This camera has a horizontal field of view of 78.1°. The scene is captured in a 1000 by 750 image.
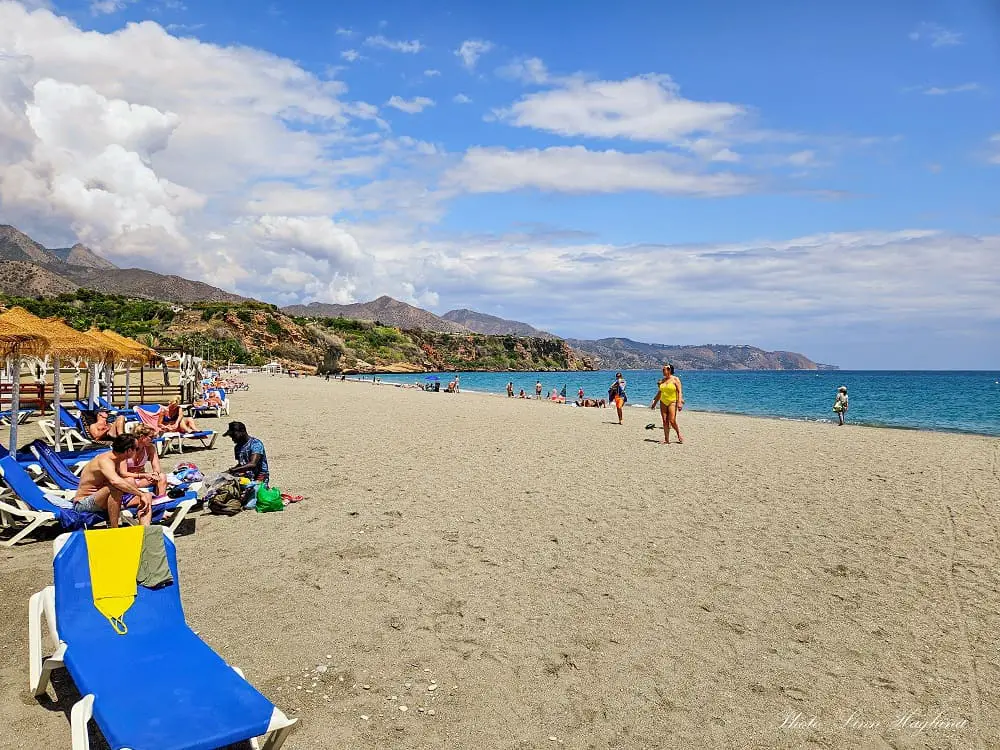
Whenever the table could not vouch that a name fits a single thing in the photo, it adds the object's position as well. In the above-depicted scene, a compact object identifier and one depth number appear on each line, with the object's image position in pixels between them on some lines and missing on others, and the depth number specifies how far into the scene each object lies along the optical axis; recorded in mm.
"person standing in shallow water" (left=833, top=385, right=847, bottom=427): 20944
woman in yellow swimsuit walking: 13617
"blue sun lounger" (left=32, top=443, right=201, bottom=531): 6398
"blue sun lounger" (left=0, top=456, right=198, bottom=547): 5945
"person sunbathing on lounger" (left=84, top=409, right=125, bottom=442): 11008
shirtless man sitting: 5891
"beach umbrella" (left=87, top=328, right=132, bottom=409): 11656
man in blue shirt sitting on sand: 7719
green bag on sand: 7266
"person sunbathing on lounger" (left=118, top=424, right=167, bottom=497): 6727
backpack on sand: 7102
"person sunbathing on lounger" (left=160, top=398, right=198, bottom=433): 11523
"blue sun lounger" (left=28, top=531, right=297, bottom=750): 2658
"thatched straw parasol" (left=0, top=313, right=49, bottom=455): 8745
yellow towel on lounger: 3635
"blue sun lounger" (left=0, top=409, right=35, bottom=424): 13786
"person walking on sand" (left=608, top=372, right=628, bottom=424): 18619
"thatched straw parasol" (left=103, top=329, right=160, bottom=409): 13382
